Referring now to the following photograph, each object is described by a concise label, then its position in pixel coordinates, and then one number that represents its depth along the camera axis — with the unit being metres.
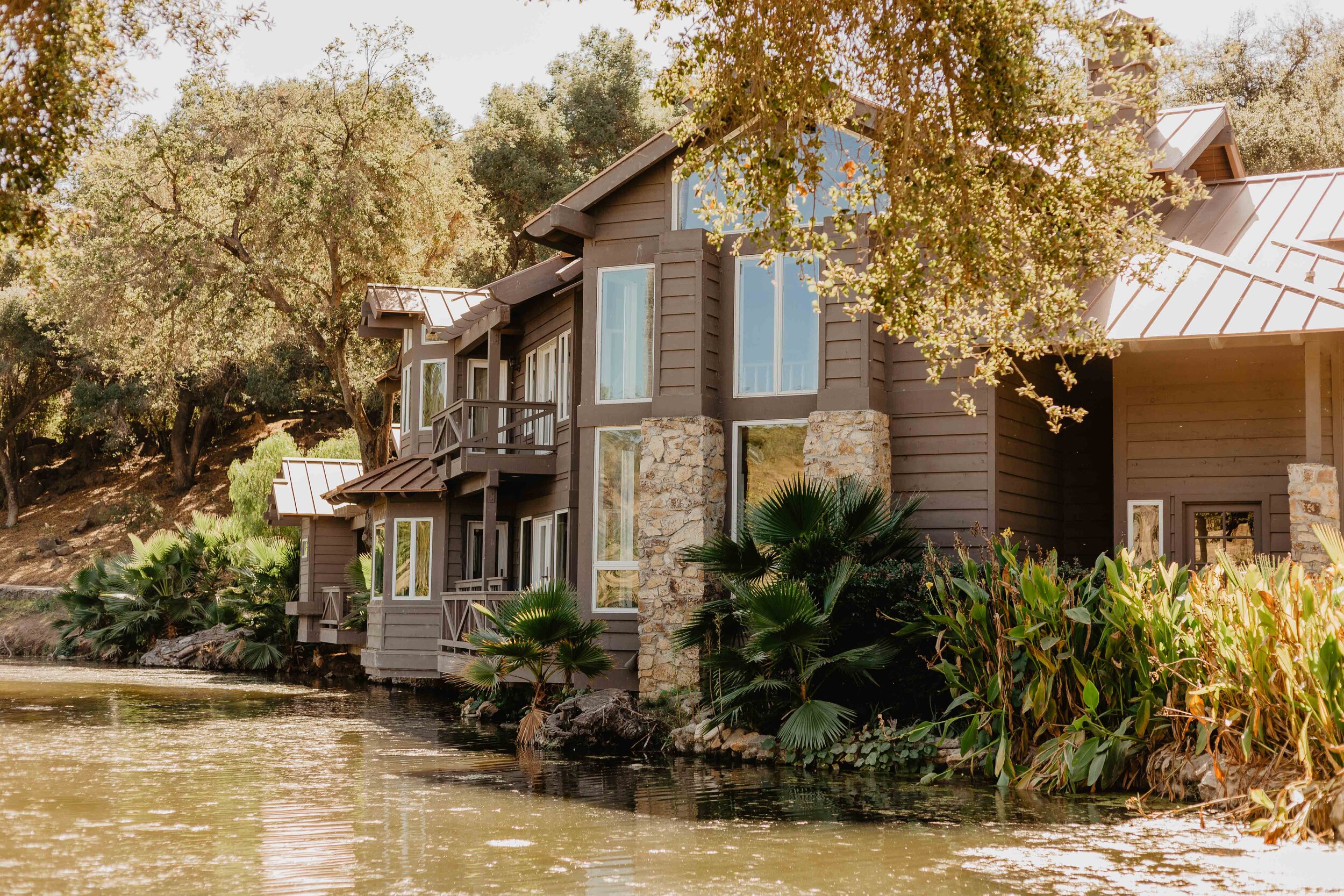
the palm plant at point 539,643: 15.83
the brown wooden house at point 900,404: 15.63
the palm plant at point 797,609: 13.56
